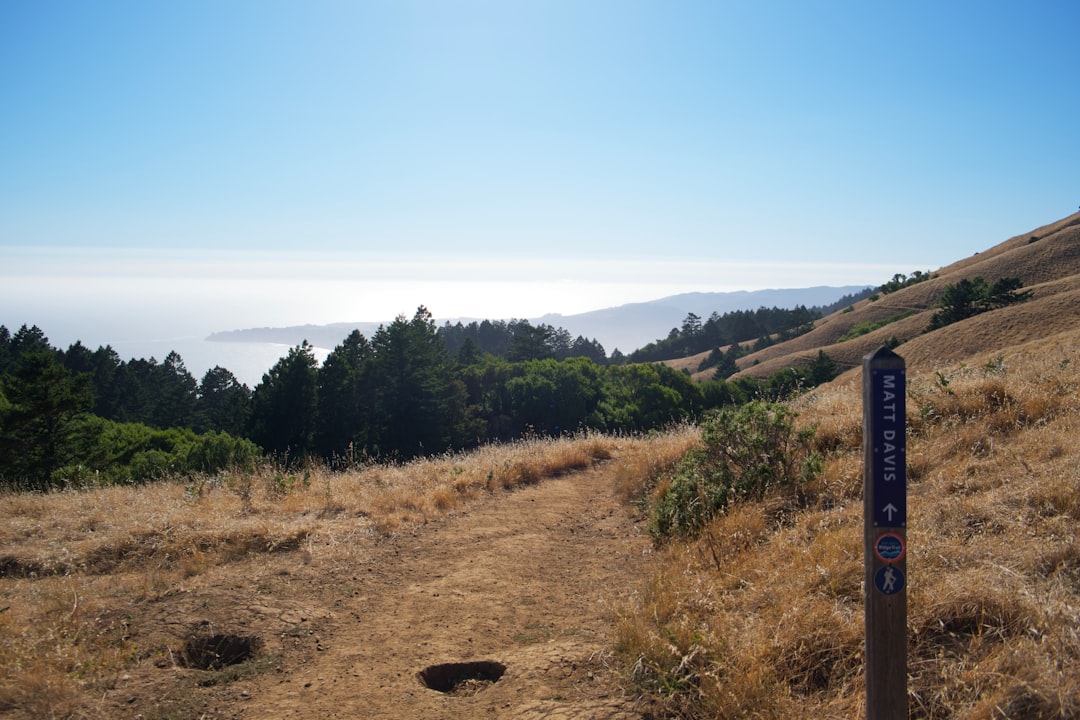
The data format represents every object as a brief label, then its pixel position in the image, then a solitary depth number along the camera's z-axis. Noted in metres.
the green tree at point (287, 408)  36.66
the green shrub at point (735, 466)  6.40
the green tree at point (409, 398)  40.12
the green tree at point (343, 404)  38.69
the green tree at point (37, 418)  22.56
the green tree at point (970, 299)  42.53
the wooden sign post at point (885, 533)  2.50
